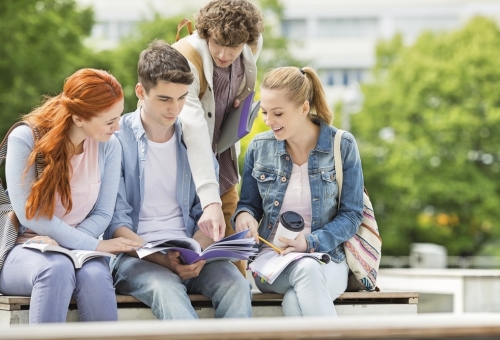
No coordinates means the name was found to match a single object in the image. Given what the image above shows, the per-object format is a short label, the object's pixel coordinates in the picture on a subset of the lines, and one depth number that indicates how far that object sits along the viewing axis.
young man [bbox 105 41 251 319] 6.97
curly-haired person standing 7.50
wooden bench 7.08
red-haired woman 6.47
